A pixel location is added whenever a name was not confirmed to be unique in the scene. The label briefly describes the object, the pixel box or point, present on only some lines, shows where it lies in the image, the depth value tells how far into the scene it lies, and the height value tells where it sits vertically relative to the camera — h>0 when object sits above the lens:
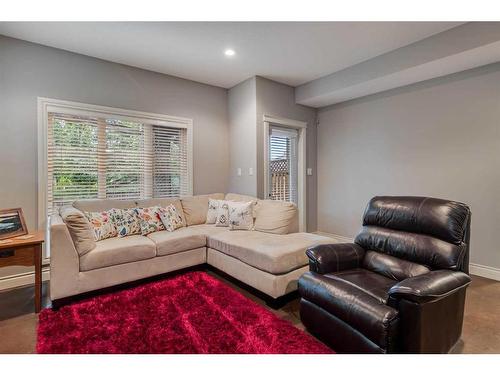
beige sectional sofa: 2.36 -0.64
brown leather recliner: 1.45 -0.63
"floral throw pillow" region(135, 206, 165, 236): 3.18 -0.38
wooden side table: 2.24 -0.56
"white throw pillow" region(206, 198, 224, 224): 3.76 -0.32
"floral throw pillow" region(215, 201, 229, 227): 3.63 -0.38
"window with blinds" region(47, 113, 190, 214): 3.19 +0.38
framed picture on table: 2.43 -0.32
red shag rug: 1.76 -1.03
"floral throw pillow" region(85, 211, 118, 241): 2.84 -0.39
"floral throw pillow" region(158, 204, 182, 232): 3.33 -0.38
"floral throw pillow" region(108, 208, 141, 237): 3.01 -0.38
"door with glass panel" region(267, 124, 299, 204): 4.42 +0.41
